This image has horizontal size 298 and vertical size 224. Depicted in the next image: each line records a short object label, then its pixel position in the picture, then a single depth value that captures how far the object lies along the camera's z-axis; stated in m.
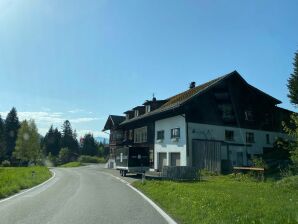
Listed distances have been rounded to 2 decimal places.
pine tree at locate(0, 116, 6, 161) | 60.10
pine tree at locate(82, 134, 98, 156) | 82.21
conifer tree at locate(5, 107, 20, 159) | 66.74
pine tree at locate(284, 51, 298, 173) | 25.26
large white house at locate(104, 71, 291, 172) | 23.61
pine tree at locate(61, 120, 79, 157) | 83.18
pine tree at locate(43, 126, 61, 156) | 80.19
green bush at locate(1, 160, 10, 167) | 51.95
